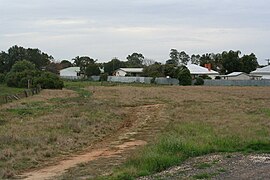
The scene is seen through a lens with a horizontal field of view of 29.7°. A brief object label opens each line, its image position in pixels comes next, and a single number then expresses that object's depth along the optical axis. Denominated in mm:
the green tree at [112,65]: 164625
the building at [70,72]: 159625
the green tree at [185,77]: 100581
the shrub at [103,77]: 130125
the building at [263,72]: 126638
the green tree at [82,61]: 163375
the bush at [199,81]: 102875
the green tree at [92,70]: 146875
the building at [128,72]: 151825
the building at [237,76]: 126312
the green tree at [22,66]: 102000
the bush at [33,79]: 80688
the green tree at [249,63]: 139000
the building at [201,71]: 132925
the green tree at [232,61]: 138338
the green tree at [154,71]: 125012
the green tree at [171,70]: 112438
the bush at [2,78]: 105000
